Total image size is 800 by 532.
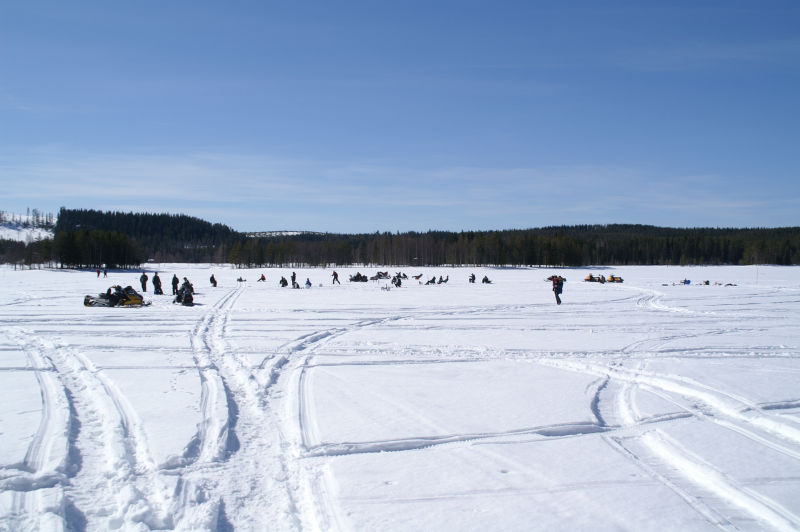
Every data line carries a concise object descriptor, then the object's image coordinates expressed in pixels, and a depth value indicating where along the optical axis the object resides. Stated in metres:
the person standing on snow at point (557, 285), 24.50
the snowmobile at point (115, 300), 22.09
